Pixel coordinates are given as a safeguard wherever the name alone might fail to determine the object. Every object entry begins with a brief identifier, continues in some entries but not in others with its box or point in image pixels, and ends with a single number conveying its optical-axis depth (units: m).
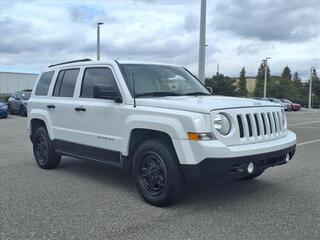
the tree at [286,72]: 82.86
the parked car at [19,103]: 16.81
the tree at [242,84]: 57.15
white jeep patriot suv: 3.39
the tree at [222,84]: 41.97
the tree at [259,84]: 56.41
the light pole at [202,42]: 10.05
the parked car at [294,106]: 36.44
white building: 33.49
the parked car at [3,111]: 15.39
